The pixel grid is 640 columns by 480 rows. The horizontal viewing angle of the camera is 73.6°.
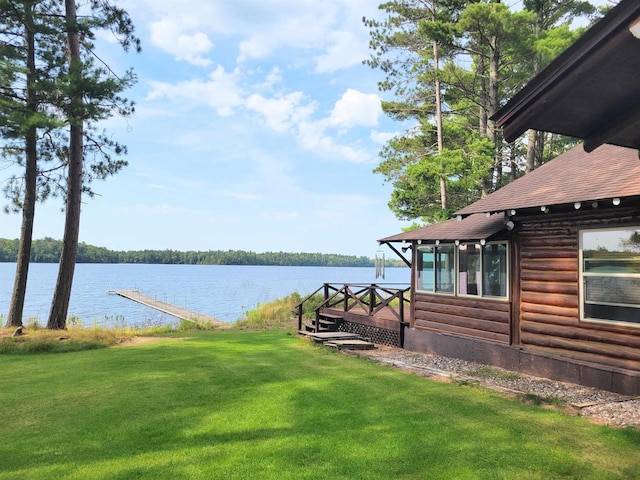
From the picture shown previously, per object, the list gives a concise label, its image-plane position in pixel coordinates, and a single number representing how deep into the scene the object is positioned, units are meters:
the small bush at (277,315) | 16.89
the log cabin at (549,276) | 6.70
